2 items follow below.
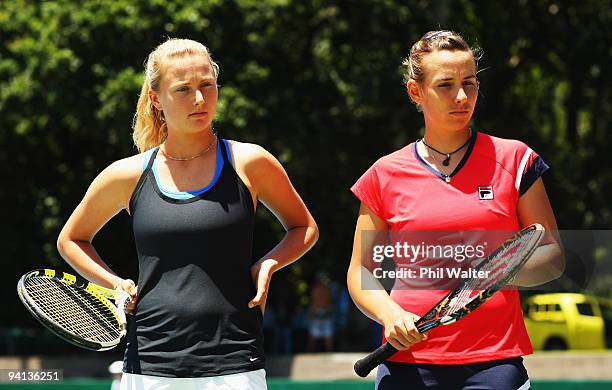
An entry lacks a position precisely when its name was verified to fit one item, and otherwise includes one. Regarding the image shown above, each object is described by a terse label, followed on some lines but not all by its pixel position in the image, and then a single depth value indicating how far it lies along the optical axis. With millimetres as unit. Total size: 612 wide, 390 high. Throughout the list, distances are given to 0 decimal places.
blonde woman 7078
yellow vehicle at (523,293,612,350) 23980
